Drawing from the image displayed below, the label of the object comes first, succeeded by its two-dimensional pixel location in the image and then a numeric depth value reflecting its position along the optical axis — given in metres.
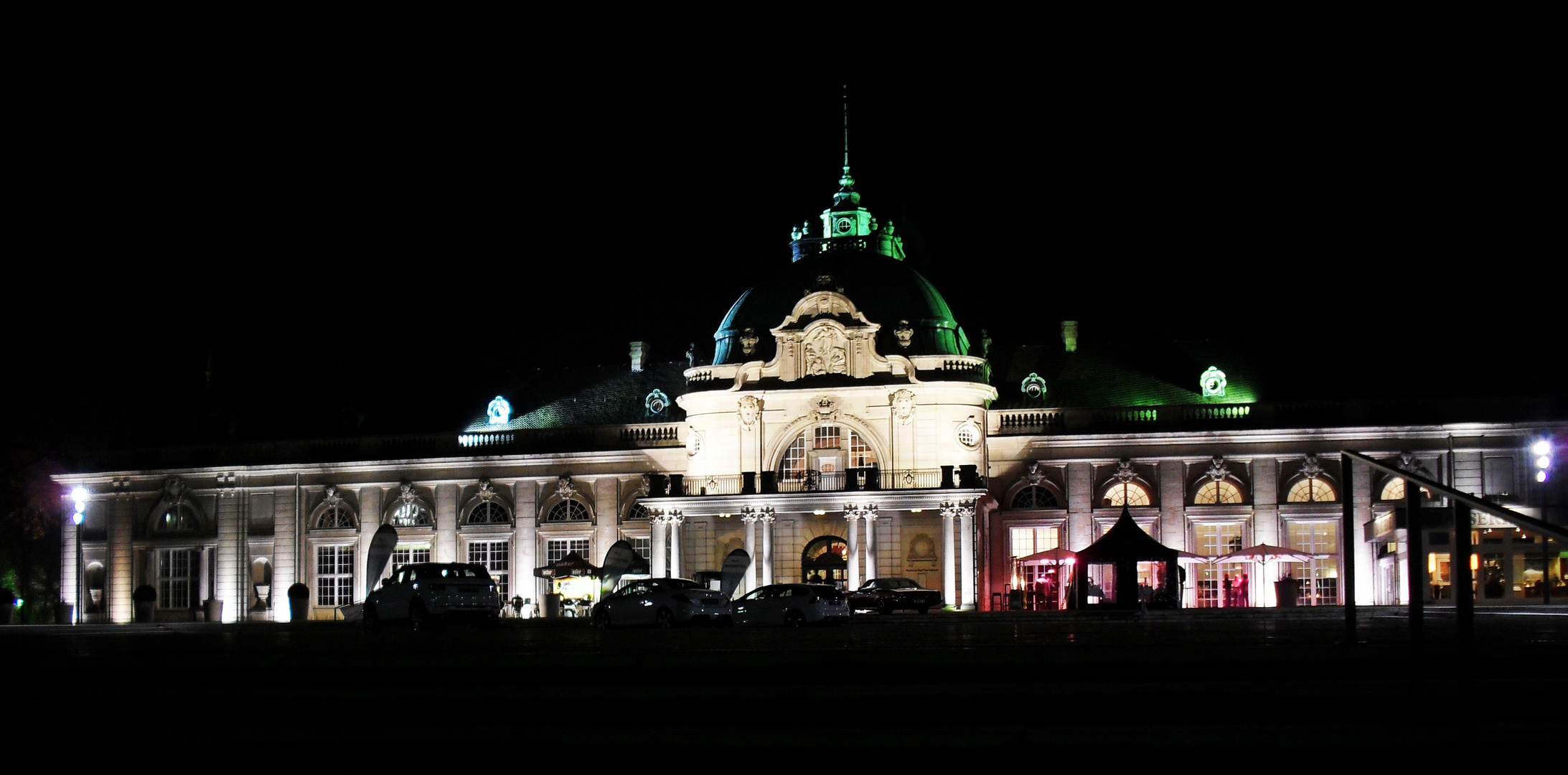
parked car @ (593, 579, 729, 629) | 36.09
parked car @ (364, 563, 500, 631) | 32.28
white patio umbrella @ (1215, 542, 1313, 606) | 51.31
